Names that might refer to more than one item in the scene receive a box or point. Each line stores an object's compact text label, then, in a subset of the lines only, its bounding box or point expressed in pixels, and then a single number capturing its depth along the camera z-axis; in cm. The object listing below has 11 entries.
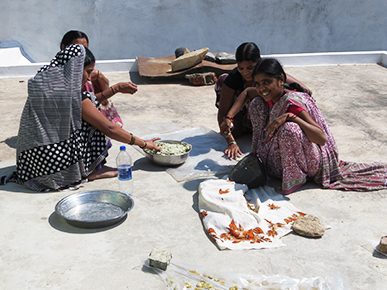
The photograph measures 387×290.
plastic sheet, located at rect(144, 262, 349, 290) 228
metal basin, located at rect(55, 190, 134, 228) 284
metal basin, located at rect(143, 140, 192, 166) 379
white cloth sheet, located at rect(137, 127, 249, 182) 379
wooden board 706
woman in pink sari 319
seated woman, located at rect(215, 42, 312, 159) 376
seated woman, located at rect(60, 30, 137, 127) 392
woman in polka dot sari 321
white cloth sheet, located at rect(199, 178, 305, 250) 272
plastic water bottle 336
